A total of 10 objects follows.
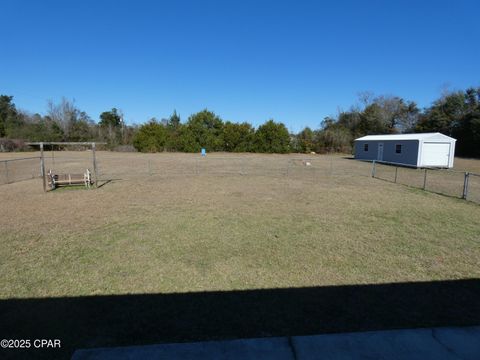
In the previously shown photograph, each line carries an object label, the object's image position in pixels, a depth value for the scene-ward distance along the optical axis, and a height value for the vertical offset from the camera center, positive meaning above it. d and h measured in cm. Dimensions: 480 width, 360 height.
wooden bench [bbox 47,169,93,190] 1191 -154
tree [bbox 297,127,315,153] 4591 +125
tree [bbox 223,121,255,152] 4472 +171
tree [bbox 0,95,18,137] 5253 +599
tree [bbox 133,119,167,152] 4528 +135
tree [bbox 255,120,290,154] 4340 +142
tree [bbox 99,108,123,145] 5628 +451
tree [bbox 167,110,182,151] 4509 +91
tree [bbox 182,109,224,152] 4438 +219
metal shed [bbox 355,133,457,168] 2316 -3
